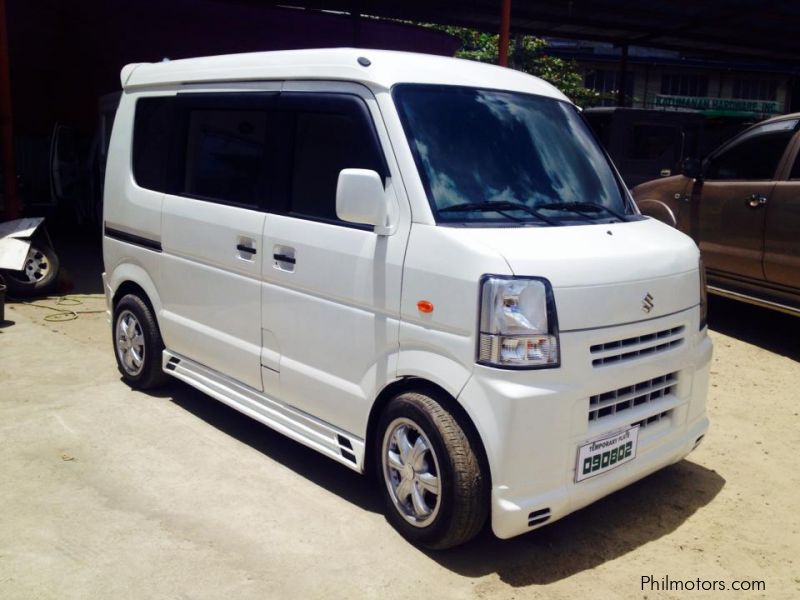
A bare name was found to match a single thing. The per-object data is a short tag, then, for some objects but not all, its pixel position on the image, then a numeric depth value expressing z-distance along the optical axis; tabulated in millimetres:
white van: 3141
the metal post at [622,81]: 17264
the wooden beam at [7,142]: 9117
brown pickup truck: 6535
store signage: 41188
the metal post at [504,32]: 10625
